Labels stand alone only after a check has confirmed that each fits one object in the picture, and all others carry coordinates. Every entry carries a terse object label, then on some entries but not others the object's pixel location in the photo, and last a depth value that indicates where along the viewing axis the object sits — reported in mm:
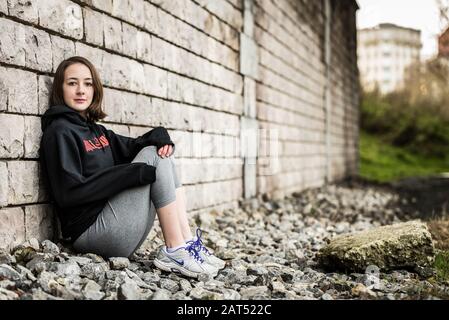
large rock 3111
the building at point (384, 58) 22344
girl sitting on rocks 2662
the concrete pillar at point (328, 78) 10477
